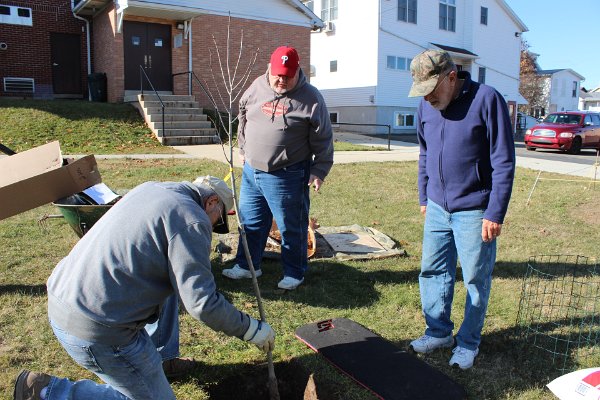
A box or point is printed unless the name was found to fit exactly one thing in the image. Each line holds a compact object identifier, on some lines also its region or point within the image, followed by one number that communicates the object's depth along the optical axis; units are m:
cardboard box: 3.39
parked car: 19.47
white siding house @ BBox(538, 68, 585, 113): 53.59
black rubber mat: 3.09
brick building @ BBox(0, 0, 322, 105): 17.36
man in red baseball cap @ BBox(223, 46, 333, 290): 4.12
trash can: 17.84
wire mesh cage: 3.56
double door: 17.61
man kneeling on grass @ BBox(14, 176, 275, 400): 2.08
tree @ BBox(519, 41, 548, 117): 50.75
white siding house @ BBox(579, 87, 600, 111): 73.88
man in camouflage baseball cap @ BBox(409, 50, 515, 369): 2.95
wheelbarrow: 3.94
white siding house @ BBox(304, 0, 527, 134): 25.95
